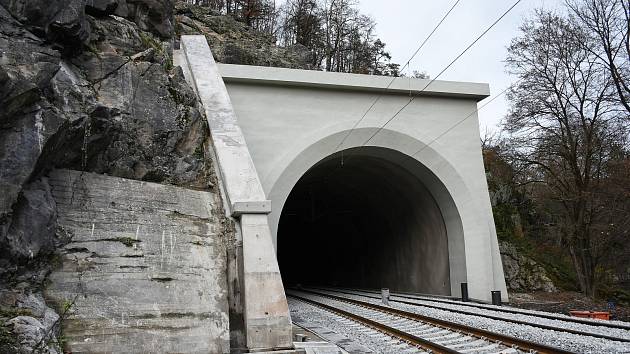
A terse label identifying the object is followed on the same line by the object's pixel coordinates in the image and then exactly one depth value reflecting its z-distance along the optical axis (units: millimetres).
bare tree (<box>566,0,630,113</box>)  15117
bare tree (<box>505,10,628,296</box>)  16125
